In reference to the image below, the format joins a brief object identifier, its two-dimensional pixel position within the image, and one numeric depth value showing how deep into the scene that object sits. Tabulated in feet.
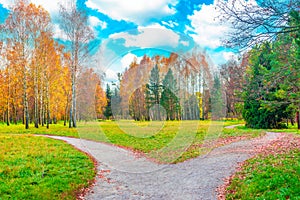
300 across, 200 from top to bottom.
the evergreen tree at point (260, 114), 75.61
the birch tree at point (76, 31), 88.48
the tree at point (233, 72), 88.99
